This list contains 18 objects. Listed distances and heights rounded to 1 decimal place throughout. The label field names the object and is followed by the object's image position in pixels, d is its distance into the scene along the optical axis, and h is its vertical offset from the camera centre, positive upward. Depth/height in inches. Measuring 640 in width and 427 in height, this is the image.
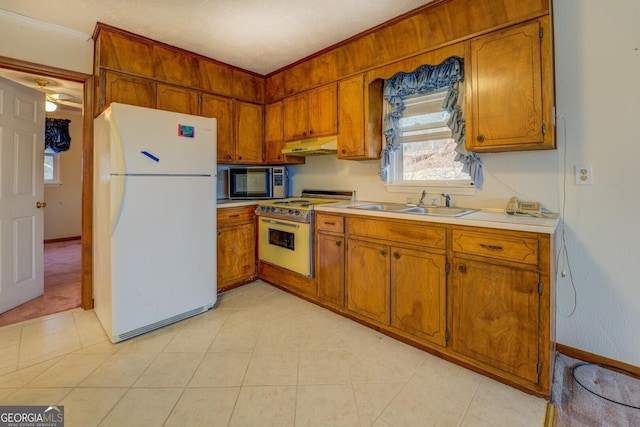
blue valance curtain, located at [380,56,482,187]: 93.7 +38.9
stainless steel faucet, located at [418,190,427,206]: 105.2 +5.1
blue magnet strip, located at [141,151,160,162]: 90.0 +16.7
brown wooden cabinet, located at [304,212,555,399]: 65.2 -19.6
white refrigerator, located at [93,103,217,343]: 87.4 -1.6
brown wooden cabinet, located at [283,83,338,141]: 120.7 +41.1
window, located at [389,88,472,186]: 103.3 +22.7
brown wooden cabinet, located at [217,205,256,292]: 125.8 -14.1
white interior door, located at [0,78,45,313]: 105.5 +7.4
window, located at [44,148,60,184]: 219.8 +32.4
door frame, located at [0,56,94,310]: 105.7 +12.7
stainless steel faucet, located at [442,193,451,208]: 99.7 +3.8
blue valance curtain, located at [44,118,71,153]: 210.5 +53.6
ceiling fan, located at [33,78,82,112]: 139.1 +62.7
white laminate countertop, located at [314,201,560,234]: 64.0 -1.8
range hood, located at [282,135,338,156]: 119.2 +26.5
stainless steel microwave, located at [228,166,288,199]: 145.3 +14.0
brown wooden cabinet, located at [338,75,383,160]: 110.2 +34.2
